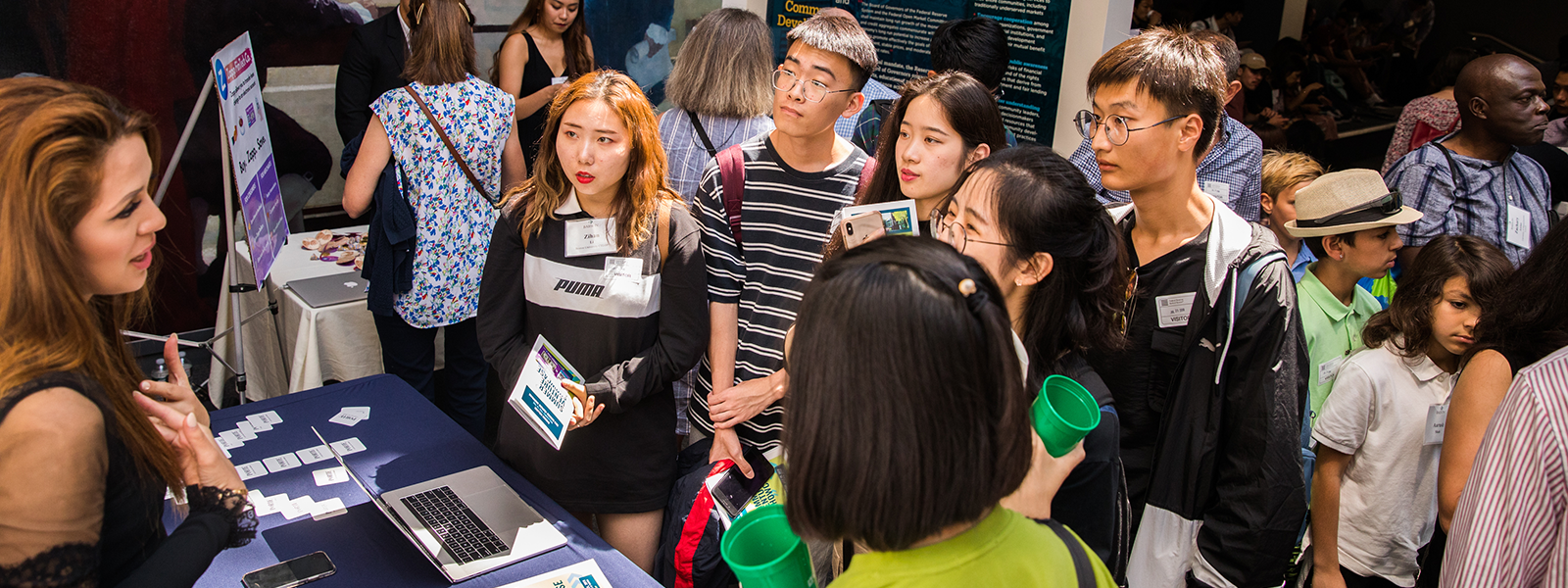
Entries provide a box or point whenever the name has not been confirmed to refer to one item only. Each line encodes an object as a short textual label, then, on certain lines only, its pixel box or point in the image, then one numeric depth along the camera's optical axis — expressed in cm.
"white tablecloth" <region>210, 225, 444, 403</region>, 365
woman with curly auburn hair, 123
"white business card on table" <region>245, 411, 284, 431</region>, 251
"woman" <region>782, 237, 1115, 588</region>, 98
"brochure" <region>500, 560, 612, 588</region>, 188
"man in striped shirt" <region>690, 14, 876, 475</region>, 247
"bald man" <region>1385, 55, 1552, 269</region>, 352
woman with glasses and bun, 160
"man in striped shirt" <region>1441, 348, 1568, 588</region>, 124
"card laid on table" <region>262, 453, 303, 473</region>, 229
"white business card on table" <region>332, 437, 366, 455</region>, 241
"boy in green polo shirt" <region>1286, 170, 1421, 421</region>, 265
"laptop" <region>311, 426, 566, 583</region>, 194
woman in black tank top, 434
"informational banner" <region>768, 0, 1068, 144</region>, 431
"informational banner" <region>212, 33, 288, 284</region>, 313
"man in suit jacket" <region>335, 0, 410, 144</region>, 372
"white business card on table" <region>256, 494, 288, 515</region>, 209
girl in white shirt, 231
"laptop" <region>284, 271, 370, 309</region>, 368
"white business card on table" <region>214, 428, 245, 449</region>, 239
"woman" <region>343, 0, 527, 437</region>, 318
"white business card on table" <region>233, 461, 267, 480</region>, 225
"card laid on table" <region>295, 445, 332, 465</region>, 236
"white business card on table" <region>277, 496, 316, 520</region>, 209
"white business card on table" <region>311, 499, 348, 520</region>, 211
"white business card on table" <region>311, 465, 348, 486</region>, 225
